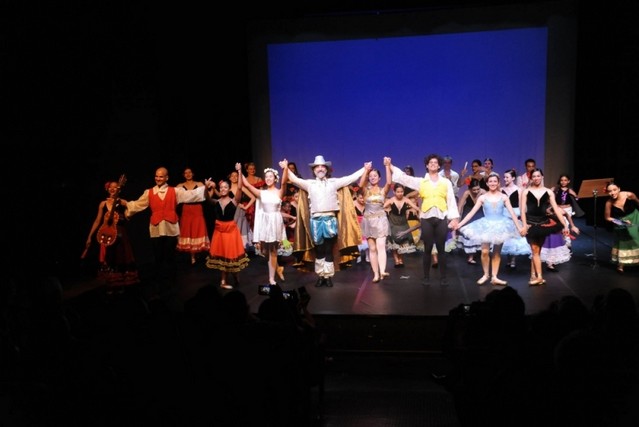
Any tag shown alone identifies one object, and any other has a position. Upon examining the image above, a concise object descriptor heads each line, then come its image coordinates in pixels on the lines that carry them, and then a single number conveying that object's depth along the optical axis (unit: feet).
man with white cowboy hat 23.97
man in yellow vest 23.02
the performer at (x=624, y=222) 25.02
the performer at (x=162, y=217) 24.56
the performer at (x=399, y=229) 27.81
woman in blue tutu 23.53
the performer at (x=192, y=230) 28.58
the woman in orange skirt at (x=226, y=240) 24.08
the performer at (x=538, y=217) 23.43
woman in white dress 23.82
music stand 25.16
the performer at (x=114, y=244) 22.79
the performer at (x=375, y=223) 24.59
